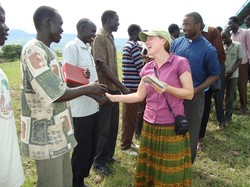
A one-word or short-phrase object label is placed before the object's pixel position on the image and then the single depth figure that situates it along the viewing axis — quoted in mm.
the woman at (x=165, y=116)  1959
